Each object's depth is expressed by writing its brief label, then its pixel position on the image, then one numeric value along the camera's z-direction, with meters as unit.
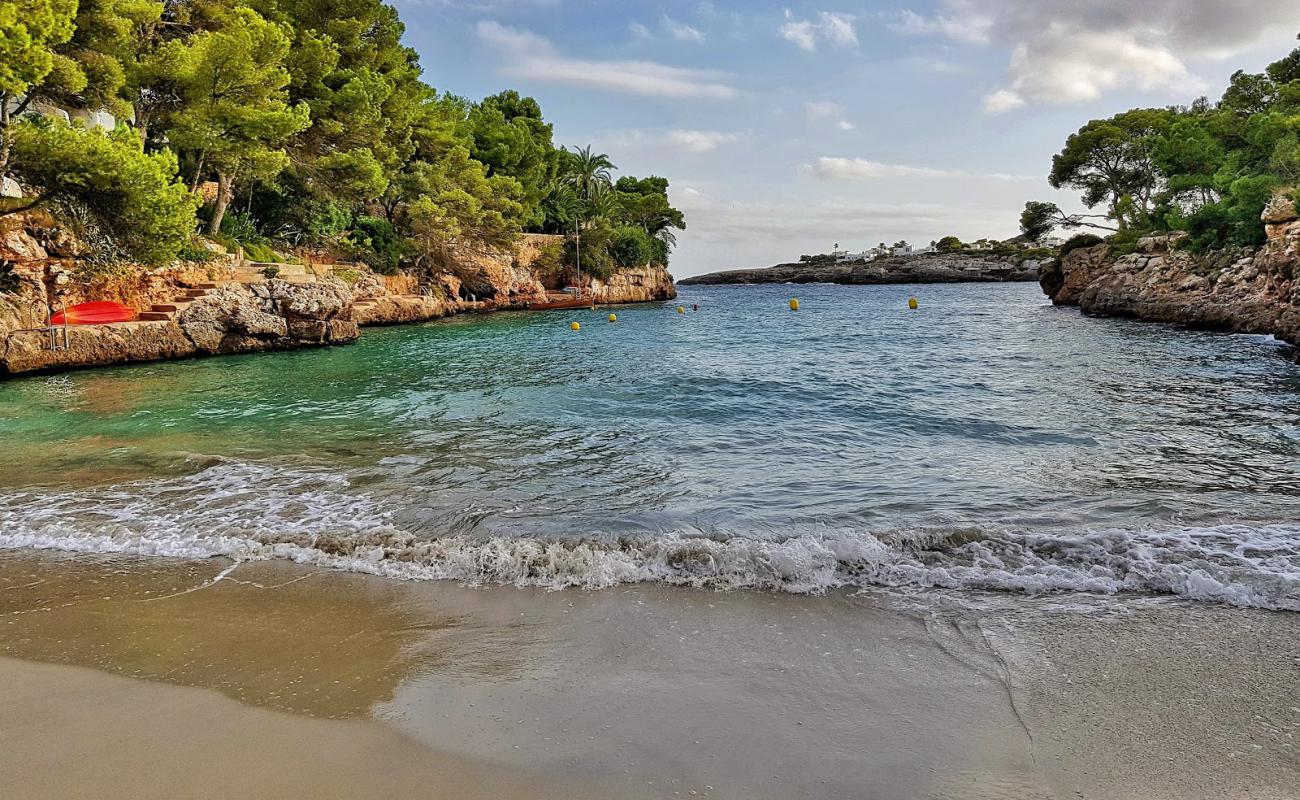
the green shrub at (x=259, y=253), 25.61
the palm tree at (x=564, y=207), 54.38
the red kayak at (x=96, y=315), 16.84
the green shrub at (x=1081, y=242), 43.00
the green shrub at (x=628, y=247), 55.53
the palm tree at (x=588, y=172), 58.72
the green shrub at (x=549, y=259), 49.53
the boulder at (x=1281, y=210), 21.03
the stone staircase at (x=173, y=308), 18.70
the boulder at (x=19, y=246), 15.58
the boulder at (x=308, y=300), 21.70
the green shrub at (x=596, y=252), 52.47
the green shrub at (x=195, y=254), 20.72
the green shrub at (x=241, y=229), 26.22
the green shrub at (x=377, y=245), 33.72
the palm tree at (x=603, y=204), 56.47
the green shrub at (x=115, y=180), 13.10
